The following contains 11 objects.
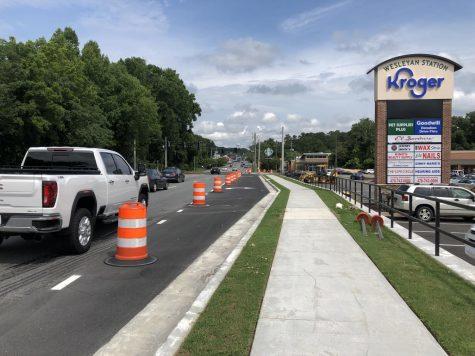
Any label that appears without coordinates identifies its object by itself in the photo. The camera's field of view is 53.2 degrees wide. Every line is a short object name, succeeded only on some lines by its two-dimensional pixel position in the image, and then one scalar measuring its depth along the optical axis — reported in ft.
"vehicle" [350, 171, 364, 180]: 225.84
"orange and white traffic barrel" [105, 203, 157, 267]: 25.90
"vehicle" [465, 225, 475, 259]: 21.75
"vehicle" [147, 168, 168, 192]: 91.85
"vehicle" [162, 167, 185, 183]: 137.68
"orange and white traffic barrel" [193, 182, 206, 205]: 60.78
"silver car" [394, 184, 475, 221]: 52.17
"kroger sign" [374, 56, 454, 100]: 70.18
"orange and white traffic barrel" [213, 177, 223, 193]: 87.40
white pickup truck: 25.38
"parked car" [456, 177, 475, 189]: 146.05
